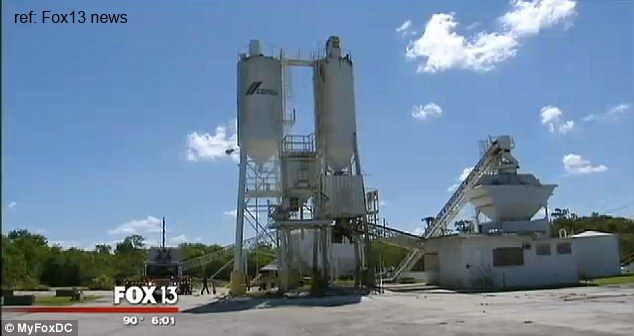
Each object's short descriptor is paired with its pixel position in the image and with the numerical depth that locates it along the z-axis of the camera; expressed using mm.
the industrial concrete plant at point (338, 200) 41562
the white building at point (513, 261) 43281
